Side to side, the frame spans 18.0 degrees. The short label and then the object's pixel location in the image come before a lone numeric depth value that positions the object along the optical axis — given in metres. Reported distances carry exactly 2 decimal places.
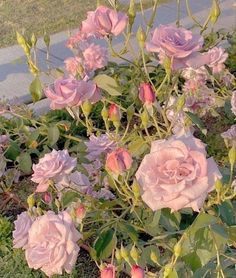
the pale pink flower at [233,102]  2.47
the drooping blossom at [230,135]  2.68
